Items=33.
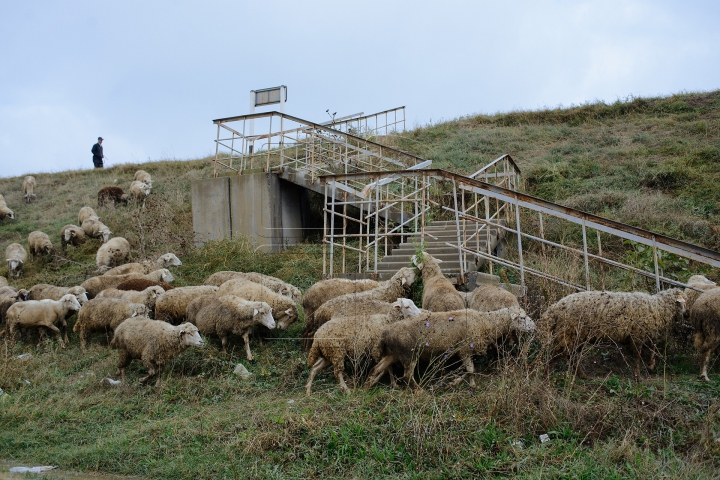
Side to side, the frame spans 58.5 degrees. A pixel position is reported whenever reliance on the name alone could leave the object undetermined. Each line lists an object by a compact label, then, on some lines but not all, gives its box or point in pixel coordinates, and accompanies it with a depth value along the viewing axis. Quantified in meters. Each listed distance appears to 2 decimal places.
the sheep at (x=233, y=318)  10.05
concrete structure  17.31
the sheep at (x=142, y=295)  12.12
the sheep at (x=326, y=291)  10.73
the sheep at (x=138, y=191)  24.58
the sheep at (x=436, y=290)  9.38
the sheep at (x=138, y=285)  13.47
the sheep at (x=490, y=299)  9.15
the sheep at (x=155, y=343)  9.49
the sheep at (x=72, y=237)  20.56
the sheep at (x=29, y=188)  28.80
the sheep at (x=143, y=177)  25.78
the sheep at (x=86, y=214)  22.29
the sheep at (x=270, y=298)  10.89
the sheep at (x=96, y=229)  20.34
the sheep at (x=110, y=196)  24.88
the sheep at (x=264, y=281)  12.27
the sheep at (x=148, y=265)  15.59
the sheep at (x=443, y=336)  7.89
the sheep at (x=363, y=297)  9.39
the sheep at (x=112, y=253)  17.71
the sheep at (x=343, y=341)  8.34
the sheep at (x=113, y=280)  14.18
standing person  32.25
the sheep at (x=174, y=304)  11.62
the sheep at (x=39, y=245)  20.17
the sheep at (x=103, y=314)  11.52
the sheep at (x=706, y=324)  7.66
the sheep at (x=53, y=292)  13.16
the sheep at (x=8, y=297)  13.49
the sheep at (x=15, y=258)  18.83
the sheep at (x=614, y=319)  7.99
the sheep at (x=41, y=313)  12.41
